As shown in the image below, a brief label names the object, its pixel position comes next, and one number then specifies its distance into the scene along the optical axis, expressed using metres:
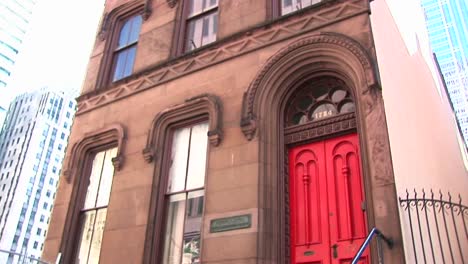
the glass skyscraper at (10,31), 92.69
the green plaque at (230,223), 7.97
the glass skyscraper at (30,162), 104.94
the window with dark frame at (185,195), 8.82
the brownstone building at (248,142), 7.66
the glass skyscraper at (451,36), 110.15
